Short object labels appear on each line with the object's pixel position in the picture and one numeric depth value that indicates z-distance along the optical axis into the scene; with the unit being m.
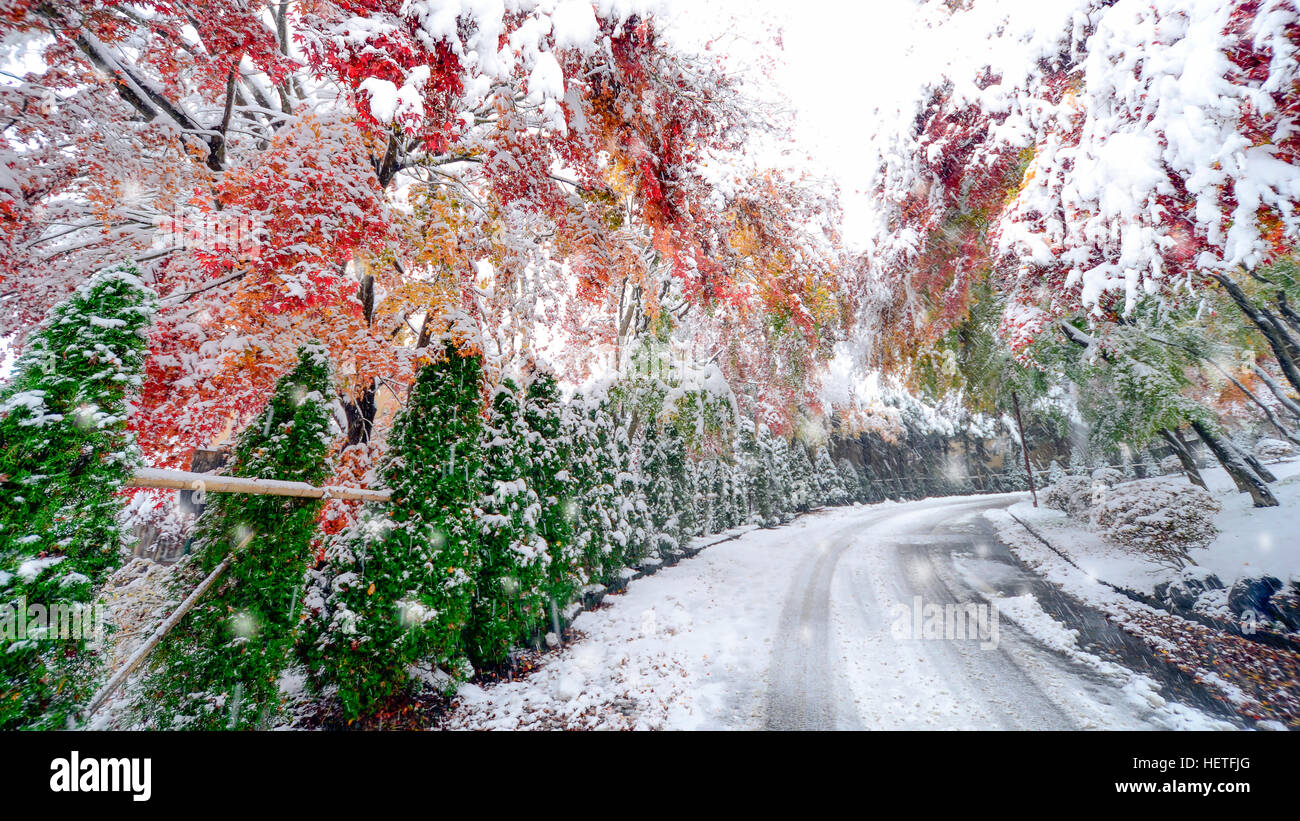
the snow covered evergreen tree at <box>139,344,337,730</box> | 3.07
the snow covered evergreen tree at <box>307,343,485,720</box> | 4.25
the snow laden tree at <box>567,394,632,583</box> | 8.32
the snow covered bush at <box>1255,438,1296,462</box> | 16.53
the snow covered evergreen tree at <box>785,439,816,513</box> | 22.56
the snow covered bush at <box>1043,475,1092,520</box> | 12.39
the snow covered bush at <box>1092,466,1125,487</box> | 12.19
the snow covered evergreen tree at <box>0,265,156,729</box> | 2.08
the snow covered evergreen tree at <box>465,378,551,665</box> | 5.77
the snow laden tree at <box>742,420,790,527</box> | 19.83
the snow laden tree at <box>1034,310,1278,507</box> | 8.05
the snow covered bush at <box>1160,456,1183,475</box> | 18.49
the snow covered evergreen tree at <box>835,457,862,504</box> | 26.23
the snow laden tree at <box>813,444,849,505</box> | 25.03
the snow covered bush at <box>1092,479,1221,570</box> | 7.01
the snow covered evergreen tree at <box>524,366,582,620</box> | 6.93
